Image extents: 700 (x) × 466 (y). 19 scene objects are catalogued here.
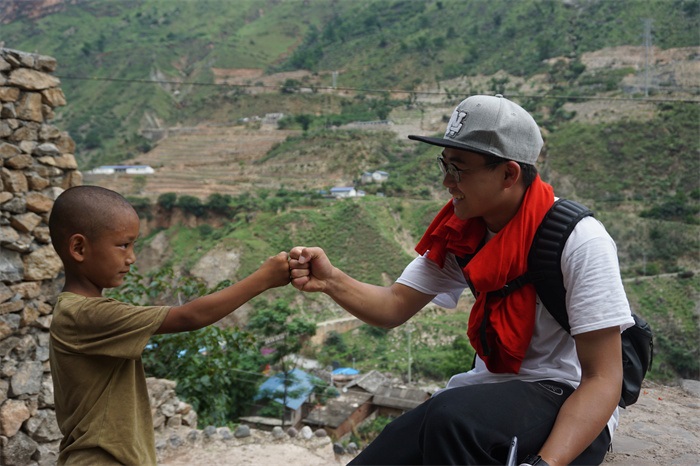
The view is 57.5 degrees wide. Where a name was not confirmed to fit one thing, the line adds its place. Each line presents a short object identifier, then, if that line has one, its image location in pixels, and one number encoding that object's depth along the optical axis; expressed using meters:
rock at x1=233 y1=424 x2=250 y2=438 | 4.29
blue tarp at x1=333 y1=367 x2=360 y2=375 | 17.21
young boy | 1.71
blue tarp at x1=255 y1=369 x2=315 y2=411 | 8.50
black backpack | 1.64
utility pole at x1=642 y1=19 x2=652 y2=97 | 36.16
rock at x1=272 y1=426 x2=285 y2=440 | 4.32
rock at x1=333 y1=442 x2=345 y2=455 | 4.38
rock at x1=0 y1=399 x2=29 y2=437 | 3.49
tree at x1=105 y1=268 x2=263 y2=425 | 5.15
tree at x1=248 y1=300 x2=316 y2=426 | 7.84
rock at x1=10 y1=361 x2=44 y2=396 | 3.60
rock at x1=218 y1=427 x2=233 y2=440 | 4.26
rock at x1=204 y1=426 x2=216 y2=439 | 4.24
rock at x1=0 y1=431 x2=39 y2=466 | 3.47
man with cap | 1.54
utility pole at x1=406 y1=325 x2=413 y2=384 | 17.75
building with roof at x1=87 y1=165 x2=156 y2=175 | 38.92
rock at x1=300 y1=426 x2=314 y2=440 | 4.36
